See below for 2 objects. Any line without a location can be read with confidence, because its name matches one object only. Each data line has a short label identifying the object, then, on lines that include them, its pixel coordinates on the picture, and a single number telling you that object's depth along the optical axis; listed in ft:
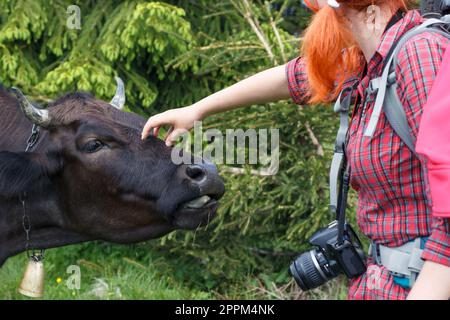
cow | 11.96
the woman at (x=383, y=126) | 7.55
